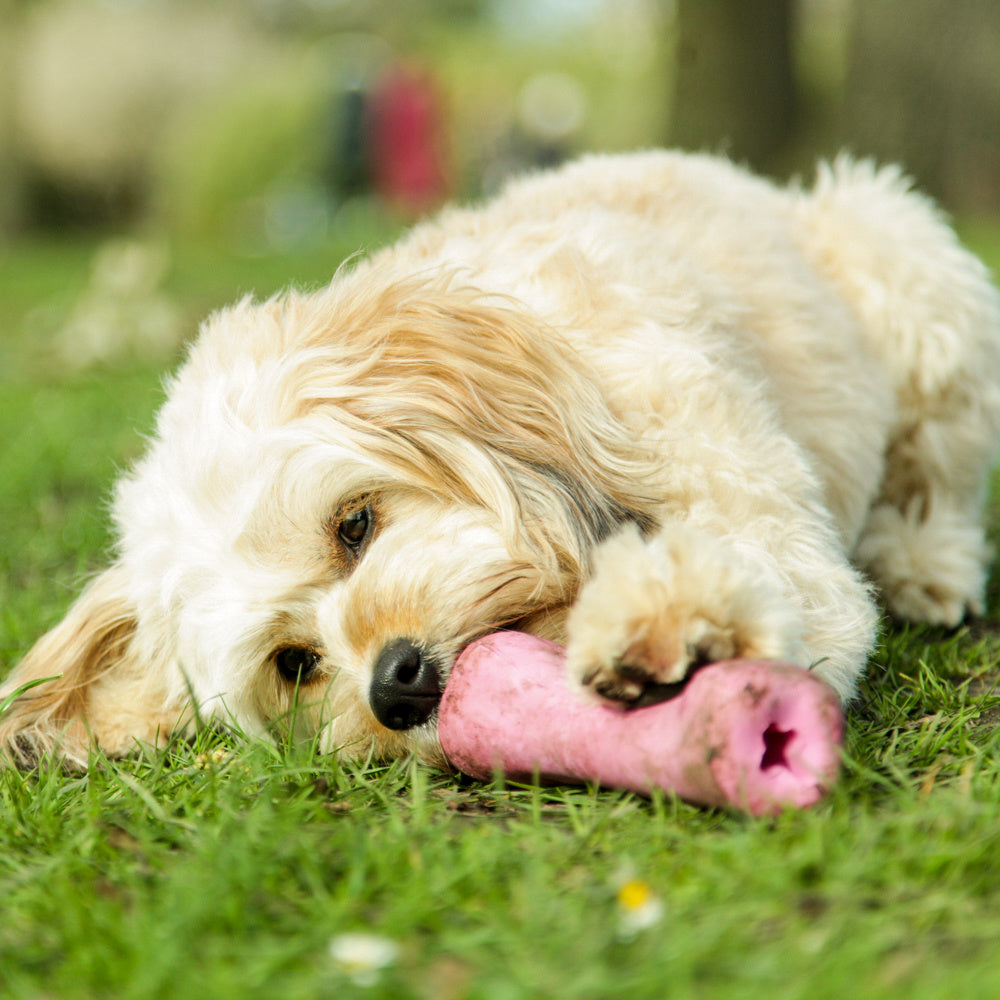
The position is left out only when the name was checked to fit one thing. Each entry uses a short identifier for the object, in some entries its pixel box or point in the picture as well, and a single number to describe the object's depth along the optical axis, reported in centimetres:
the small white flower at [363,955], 151
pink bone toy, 181
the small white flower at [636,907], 159
